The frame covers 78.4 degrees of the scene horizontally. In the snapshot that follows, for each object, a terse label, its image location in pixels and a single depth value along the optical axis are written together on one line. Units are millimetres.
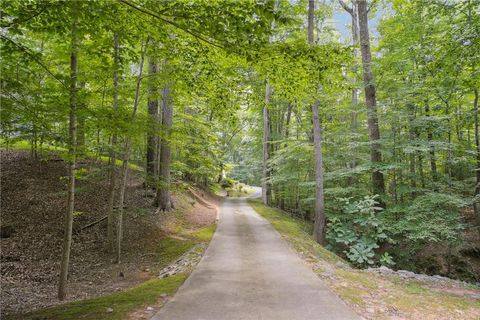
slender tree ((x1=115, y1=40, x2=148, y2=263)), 8190
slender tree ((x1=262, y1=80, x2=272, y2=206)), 19309
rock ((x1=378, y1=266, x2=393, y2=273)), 8289
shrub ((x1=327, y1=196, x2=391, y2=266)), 10125
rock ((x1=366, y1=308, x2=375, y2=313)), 4535
